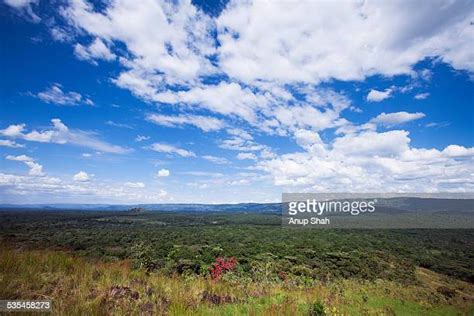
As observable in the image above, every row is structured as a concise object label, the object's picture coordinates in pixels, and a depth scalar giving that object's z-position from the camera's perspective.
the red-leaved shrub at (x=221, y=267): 10.30
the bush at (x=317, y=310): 5.88
